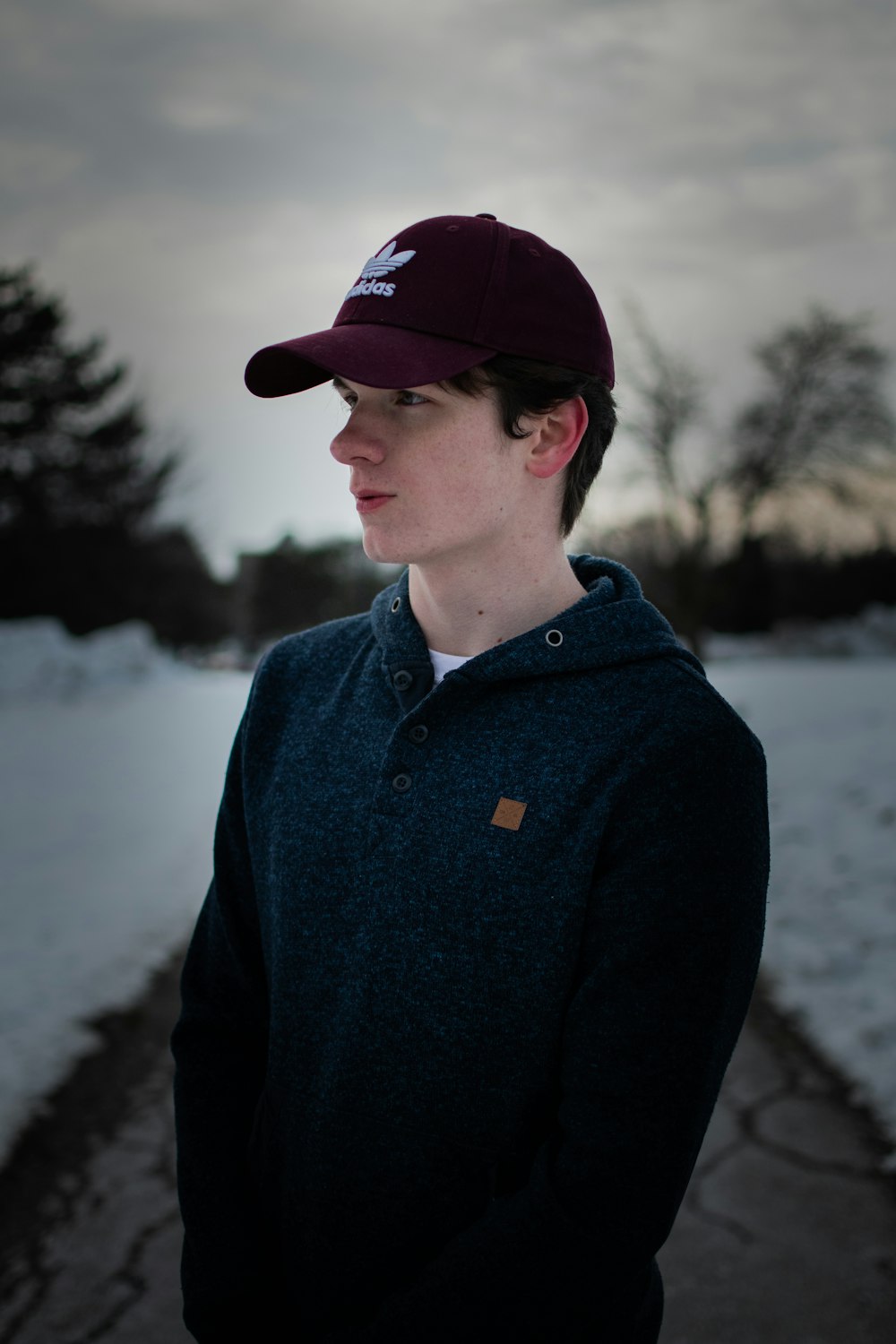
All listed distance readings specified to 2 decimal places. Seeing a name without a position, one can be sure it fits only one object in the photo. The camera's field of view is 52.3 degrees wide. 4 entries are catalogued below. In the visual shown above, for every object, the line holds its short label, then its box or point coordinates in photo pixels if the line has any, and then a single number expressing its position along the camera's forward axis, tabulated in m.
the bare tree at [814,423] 12.53
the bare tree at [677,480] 12.70
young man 1.15
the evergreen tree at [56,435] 18.89
